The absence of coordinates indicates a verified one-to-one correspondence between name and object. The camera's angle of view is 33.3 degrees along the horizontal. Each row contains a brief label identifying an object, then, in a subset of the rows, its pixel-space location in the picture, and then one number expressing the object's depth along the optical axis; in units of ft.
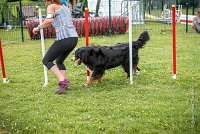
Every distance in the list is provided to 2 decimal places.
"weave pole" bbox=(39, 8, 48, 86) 22.22
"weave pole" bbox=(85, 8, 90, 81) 22.12
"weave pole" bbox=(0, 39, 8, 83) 23.57
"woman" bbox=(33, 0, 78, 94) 19.65
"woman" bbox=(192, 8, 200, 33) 49.24
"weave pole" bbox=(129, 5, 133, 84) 21.54
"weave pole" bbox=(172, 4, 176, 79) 21.89
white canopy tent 57.47
